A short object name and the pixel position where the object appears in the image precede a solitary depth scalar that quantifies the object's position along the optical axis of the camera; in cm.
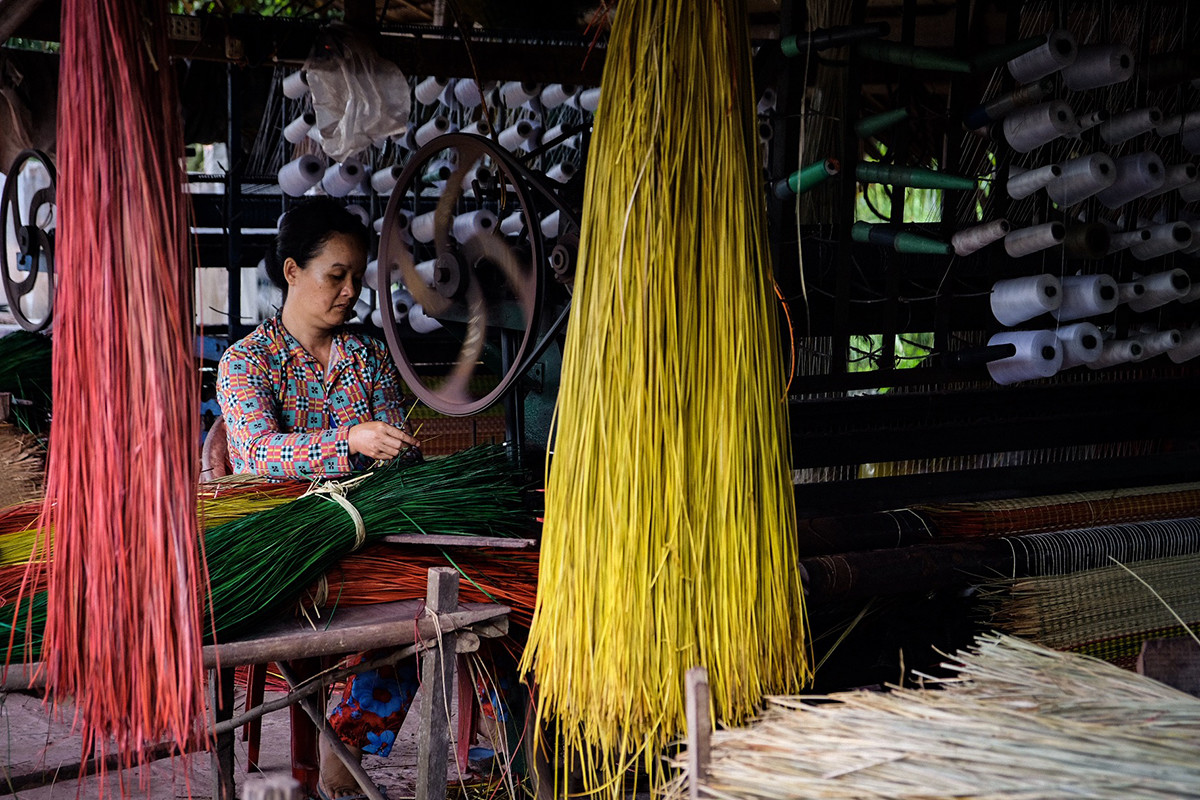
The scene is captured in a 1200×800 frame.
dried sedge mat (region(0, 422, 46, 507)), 376
